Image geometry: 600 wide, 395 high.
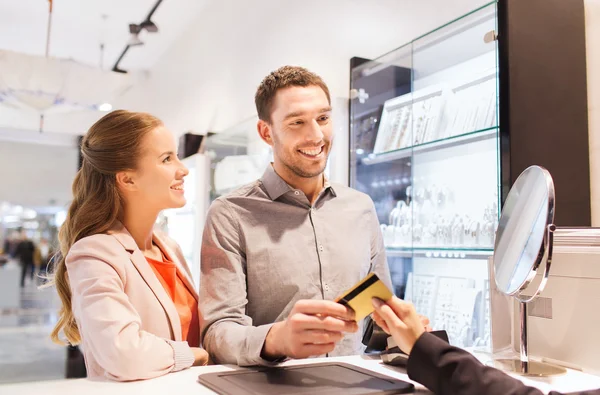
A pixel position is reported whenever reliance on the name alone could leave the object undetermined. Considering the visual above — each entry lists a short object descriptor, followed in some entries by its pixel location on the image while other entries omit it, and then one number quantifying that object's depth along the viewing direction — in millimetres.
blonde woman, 1465
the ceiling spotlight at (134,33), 5562
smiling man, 1765
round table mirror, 1388
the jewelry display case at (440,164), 2363
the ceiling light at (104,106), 5588
